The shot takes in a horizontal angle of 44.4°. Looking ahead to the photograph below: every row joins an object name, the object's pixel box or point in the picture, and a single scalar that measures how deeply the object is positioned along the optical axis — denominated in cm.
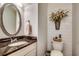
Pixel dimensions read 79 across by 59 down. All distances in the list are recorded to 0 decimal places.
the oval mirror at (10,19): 128
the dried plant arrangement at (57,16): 147
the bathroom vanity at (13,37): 124
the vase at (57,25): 149
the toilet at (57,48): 143
